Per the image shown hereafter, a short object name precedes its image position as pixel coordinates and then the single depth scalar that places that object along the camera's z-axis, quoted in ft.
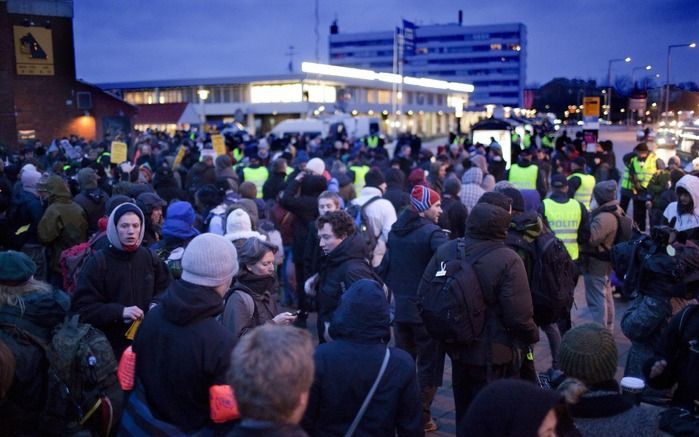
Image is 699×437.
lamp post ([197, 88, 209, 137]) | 199.25
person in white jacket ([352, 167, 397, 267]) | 24.15
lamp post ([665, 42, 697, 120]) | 71.25
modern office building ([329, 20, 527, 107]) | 485.97
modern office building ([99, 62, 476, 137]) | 190.39
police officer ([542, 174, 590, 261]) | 22.88
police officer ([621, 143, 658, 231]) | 41.73
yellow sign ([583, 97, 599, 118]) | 93.76
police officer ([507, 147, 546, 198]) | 39.27
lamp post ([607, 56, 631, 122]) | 147.13
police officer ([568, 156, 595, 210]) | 32.04
